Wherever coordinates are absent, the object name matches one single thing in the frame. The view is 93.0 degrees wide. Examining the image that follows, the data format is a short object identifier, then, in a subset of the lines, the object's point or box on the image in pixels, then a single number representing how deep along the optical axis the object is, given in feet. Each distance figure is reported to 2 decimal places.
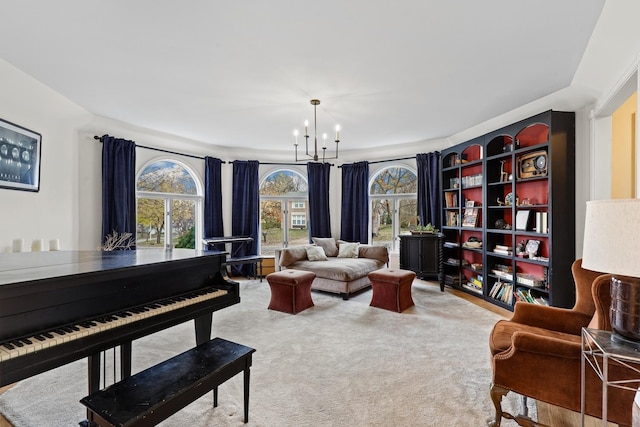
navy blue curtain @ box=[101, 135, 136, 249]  14.25
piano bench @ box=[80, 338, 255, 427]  4.33
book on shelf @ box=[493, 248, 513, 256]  13.52
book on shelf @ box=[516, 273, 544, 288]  12.24
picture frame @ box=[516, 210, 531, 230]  12.74
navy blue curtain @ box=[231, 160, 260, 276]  20.38
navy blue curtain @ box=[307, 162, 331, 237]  21.42
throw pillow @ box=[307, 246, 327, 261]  17.66
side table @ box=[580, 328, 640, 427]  4.34
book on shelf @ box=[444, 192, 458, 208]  17.46
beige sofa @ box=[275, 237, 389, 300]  15.21
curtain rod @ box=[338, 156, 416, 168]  19.73
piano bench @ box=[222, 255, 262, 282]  18.27
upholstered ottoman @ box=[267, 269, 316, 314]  12.82
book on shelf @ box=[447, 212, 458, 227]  17.41
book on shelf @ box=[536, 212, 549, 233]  11.91
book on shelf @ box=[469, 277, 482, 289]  15.38
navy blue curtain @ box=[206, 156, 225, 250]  19.31
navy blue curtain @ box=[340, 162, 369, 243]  20.86
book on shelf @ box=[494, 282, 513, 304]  13.30
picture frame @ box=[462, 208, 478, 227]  15.75
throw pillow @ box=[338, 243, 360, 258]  18.74
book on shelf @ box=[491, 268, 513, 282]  13.38
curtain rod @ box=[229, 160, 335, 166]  21.42
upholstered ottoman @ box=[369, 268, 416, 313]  12.92
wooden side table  16.60
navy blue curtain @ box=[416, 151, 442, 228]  18.22
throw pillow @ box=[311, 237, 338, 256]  19.54
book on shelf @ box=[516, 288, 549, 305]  12.15
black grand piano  4.23
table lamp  3.96
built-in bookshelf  11.44
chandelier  11.79
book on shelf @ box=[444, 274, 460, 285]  16.94
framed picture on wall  9.30
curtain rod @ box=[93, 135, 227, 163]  14.15
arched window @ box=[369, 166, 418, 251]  20.39
